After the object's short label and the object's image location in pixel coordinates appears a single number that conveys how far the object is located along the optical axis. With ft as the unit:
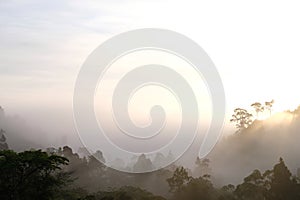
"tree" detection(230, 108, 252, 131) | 498.28
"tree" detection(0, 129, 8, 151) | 522.68
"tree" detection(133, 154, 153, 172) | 442.91
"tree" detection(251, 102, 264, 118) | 498.28
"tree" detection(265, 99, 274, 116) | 499.51
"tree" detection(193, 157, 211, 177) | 429.38
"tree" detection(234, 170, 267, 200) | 212.23
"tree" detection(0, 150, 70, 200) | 125.18
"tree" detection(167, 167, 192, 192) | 232.32
